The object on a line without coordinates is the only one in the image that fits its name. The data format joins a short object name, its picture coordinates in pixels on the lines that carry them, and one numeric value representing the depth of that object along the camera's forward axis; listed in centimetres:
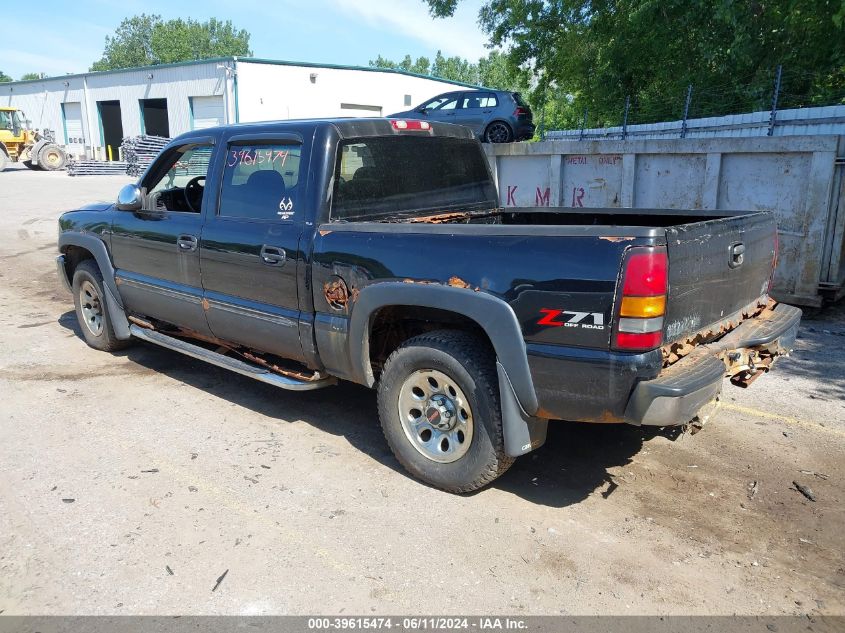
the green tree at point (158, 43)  8856
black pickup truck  296
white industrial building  3056
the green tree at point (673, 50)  1495
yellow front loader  3266
